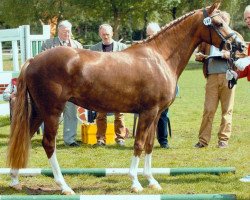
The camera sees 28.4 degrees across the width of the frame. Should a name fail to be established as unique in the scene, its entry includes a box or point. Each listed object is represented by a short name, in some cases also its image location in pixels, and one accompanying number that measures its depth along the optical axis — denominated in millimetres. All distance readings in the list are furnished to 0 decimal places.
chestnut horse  5984
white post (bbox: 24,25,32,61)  10820
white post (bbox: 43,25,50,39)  12172
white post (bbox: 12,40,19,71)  11895
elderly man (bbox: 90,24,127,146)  9266
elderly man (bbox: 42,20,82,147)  9352
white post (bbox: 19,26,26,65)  10814
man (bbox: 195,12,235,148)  8867
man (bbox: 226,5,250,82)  6268
